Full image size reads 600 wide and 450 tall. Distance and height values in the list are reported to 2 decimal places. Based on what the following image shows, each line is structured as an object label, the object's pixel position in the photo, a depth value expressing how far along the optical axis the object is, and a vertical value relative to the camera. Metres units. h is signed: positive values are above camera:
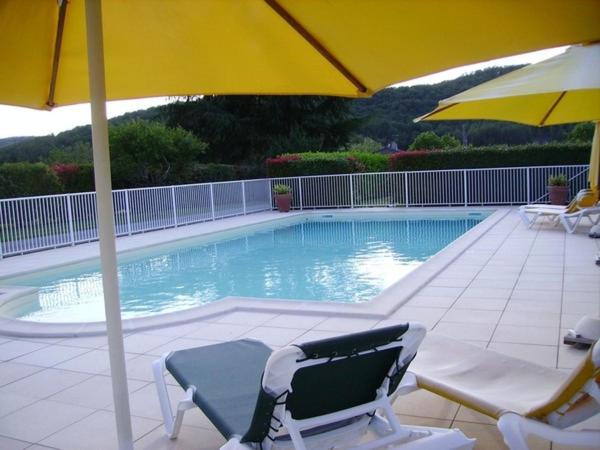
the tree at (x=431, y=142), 25.78 +0.52
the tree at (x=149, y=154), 16.59 +0.51
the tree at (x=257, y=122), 24.55 +1.90
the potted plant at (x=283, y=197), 16.61 -1.02
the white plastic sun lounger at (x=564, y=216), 9.05 -1.23
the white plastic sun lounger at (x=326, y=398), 1.90 -0.92
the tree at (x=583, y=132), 25.05 +0.59
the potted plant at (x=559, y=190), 13.54 -1.06
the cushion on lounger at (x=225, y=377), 2.30 -1.02
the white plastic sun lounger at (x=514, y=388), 1.96 -1.03
